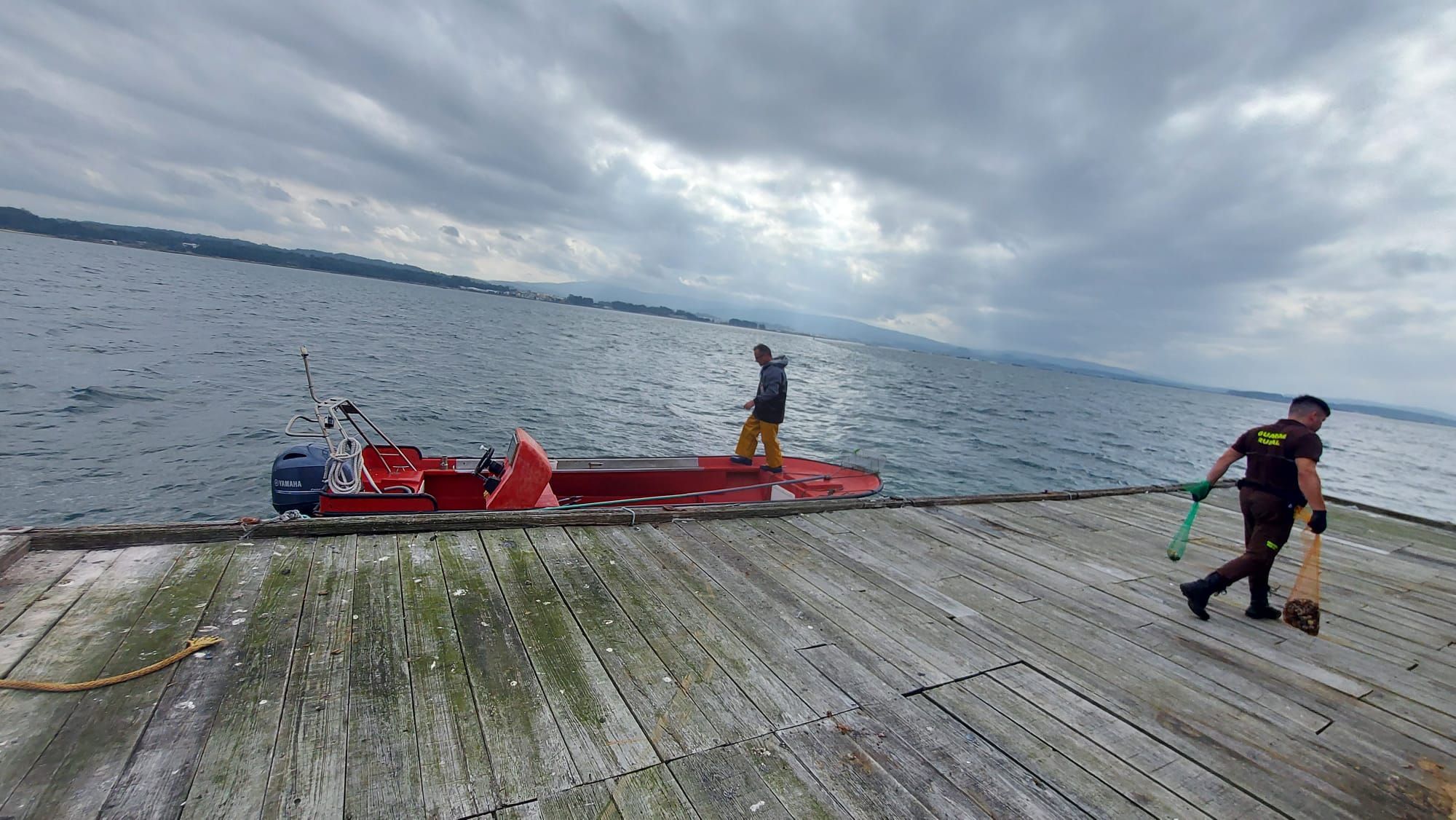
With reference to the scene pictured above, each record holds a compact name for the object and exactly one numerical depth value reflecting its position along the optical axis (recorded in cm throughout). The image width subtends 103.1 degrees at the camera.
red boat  577
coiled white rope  588
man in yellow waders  829
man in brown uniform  413
